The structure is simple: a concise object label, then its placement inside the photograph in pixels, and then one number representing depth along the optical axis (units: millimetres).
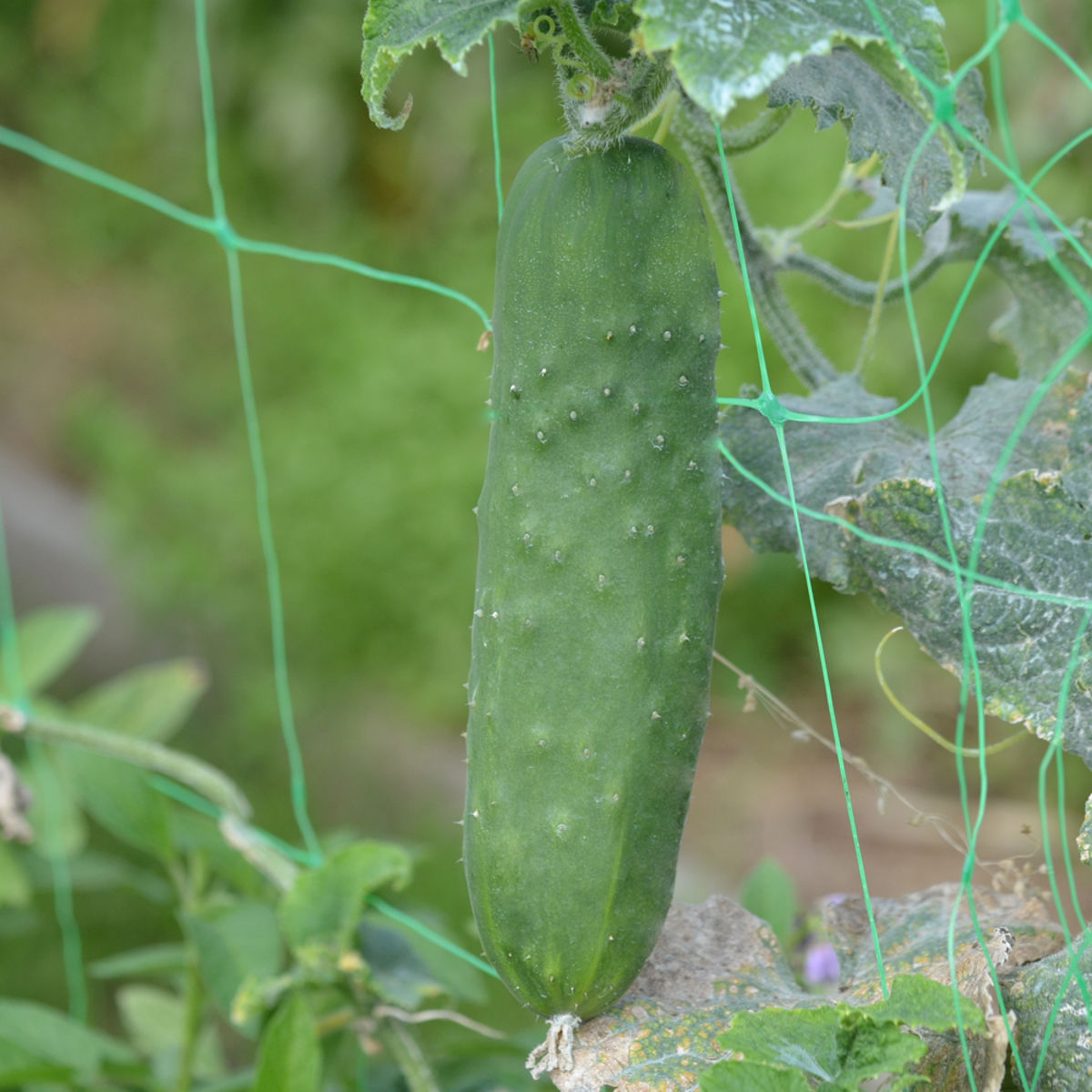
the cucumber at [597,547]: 788
